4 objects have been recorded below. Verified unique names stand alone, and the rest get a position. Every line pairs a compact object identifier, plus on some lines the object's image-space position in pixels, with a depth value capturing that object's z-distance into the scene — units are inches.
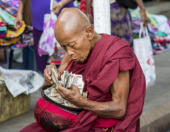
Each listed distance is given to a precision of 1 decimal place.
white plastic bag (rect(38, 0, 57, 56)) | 174.6
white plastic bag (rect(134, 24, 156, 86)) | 176.9
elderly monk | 92.8
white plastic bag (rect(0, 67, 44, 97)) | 173.9
